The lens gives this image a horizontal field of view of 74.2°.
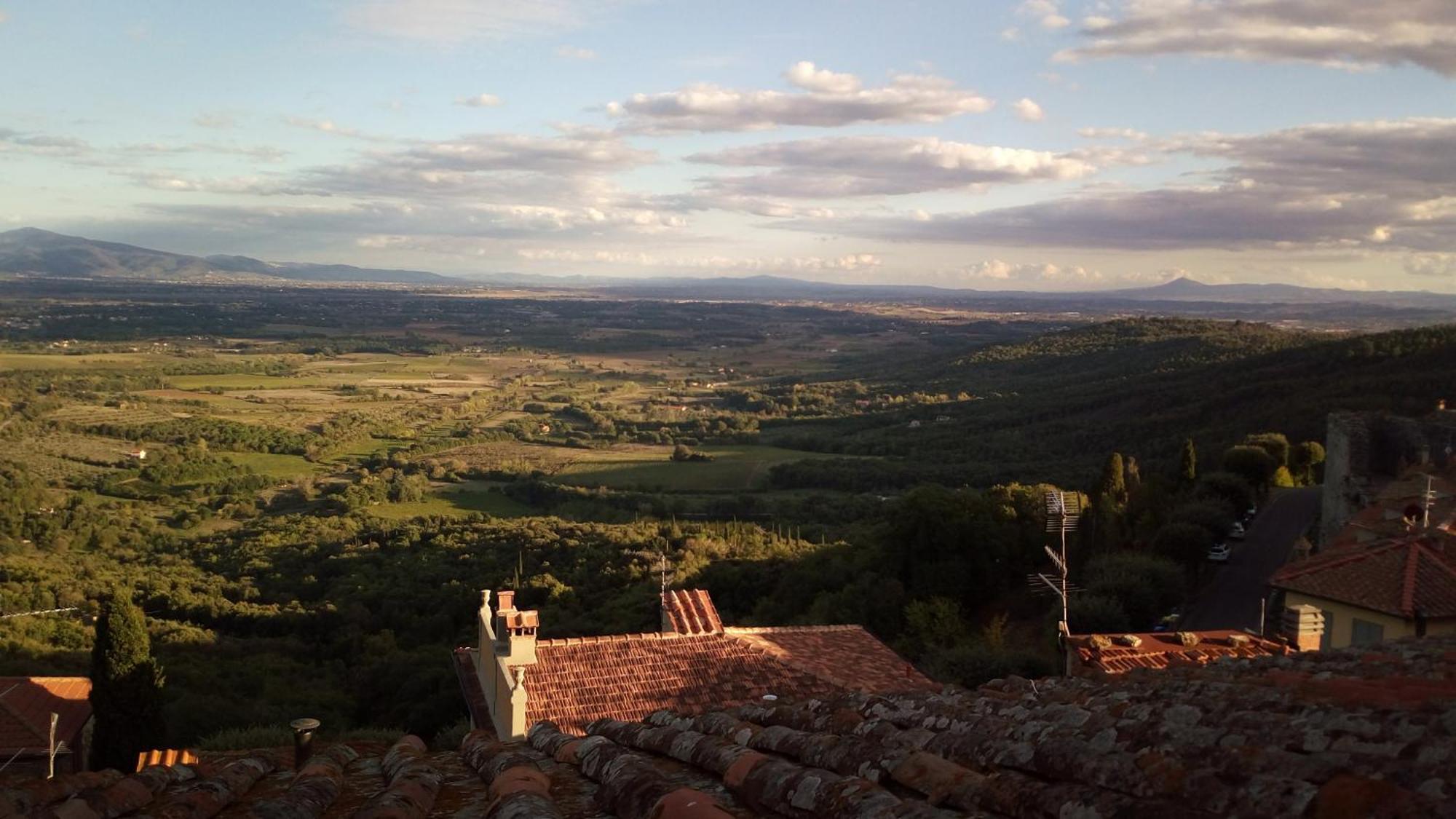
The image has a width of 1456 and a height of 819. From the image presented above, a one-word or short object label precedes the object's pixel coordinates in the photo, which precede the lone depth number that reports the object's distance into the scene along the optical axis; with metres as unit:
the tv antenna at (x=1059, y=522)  10.93
